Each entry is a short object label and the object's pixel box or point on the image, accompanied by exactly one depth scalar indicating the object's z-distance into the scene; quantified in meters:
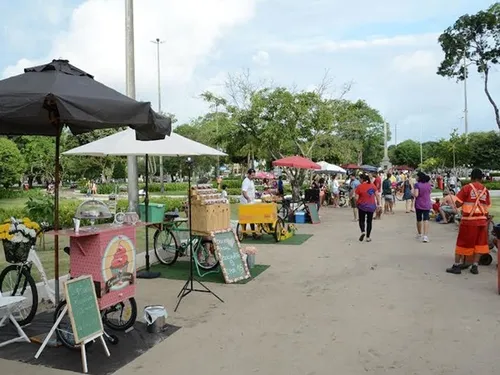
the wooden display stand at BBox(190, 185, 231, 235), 7.57
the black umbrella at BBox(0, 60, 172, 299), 4.14
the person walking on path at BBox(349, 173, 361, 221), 16.89
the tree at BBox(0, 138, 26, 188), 31.34
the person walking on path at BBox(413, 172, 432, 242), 10.56
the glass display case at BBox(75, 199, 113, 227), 5.29
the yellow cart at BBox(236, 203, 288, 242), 10.98
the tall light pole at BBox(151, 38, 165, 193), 38.62
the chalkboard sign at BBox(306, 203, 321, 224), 15.85
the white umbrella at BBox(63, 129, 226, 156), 7.15
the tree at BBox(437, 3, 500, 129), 37.53
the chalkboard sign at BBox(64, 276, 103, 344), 4.15
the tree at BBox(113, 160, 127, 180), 63.59
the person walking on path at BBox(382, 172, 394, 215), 18.75
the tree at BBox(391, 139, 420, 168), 106.50
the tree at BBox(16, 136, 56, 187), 44.66
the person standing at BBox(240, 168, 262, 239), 11.53
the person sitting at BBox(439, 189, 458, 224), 15.26
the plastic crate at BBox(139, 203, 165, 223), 8.93
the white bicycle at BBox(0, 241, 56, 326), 5.31
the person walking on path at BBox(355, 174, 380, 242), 11.09
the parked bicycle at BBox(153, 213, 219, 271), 8.24
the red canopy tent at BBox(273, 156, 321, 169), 16.47
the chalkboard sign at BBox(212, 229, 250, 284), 7.37
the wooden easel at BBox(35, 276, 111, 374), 4.11
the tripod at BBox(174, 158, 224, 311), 6.10
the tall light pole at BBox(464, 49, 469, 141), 50.49
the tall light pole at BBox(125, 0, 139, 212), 9.95
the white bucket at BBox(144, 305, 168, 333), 5.02
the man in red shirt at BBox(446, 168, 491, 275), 7.57
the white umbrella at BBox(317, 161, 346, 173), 23.57
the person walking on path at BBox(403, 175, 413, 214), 19.70
